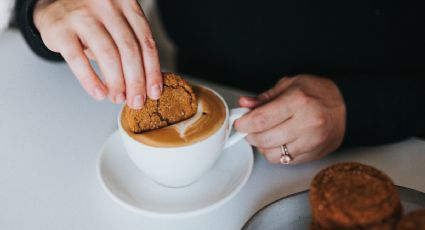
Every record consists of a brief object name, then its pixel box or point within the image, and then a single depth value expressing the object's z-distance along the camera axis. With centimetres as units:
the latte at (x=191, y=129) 63
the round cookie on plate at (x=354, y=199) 47
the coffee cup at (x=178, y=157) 63
